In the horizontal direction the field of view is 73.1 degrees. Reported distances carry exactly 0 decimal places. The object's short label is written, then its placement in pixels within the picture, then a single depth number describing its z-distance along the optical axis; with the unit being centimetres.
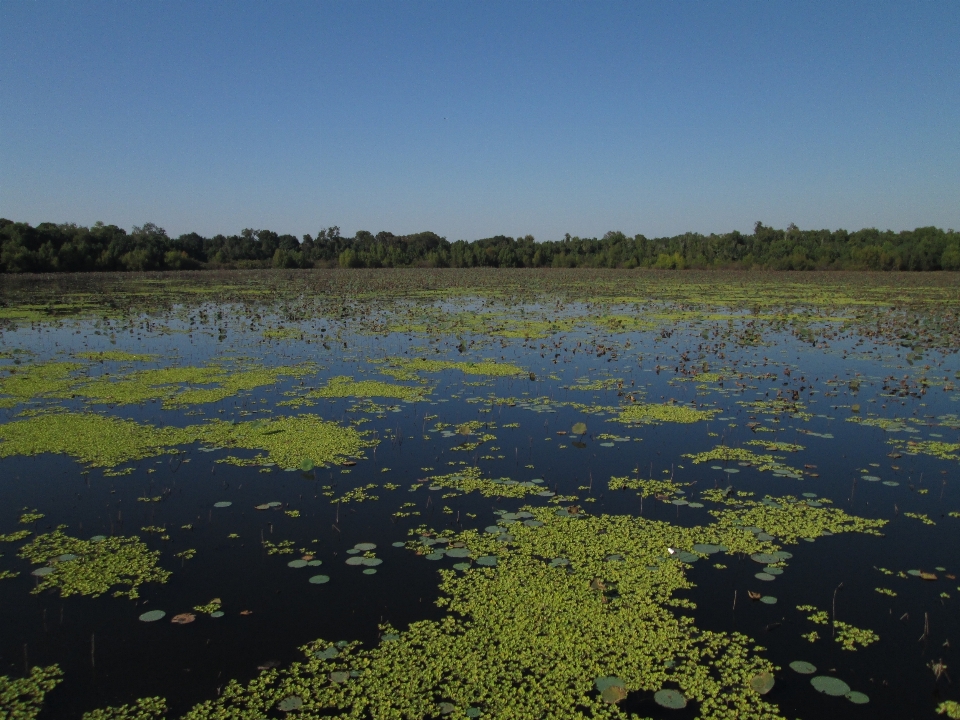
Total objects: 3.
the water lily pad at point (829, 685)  338
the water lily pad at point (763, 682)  334
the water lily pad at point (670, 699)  327
